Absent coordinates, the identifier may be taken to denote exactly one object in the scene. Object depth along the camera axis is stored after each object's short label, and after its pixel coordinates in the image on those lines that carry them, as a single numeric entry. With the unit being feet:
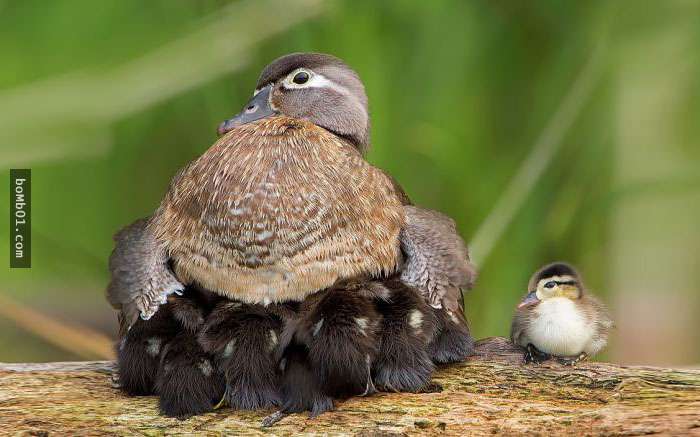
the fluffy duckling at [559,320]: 18.26
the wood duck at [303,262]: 16.21
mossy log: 15.17
